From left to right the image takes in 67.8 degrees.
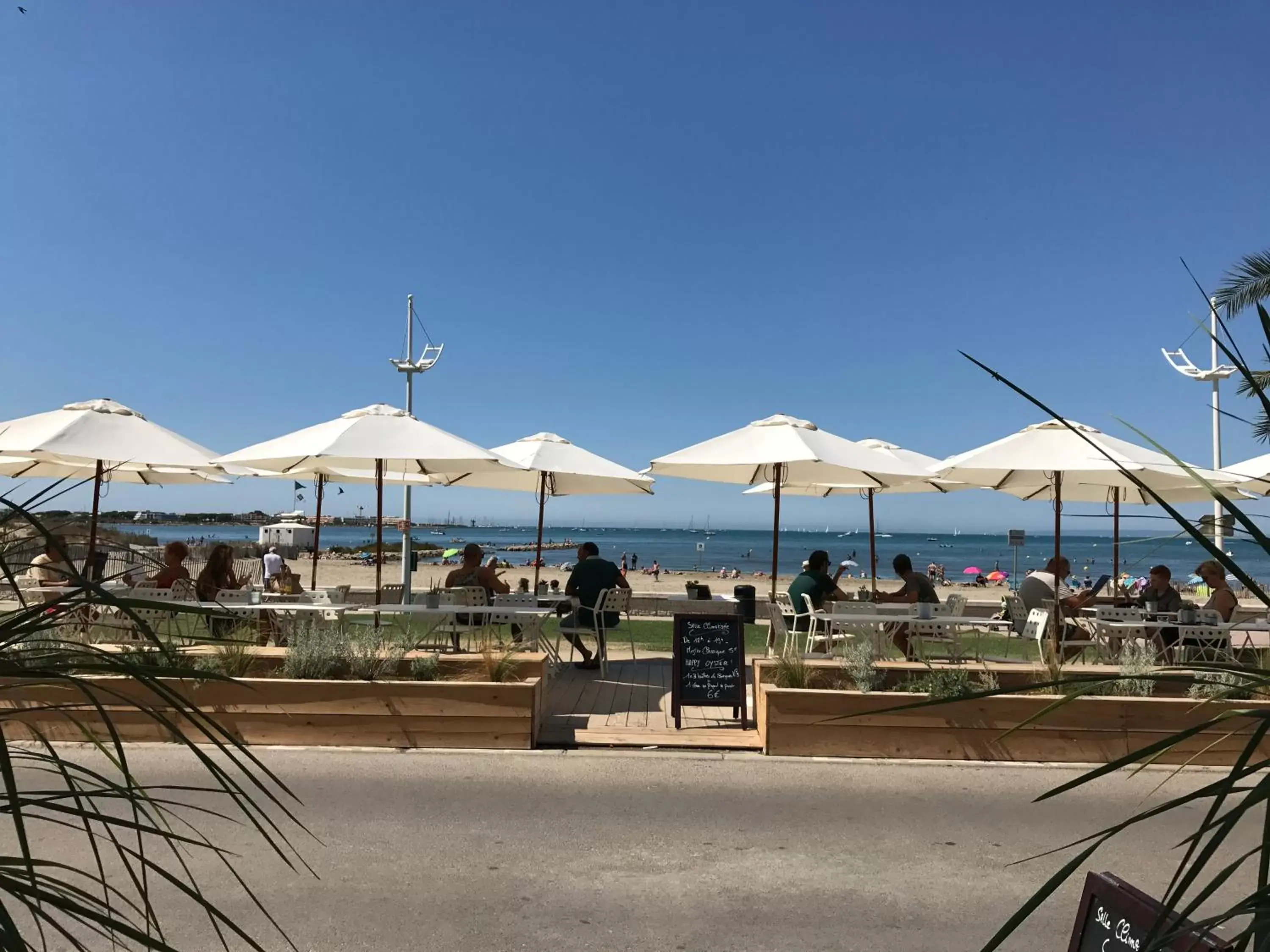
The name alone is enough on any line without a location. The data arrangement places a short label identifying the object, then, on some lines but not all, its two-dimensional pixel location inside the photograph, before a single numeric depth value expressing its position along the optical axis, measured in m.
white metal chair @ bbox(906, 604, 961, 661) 8.27
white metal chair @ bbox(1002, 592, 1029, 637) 9.89
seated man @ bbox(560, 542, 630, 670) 10.24
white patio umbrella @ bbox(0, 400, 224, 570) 8.77
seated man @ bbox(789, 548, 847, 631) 9.66
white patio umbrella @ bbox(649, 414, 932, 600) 9.38
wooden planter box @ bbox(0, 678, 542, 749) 6.75
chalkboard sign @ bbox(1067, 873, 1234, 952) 2.22
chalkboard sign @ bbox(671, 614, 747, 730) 7.64
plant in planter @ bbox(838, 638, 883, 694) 6.98
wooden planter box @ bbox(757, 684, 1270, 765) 6.59
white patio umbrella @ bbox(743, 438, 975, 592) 12.68
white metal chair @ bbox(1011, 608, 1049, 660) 8.90
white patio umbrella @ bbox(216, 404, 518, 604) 9.02
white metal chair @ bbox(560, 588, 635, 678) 9.98
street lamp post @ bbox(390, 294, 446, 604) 22.11
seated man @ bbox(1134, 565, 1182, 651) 9.83
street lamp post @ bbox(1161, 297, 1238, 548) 22.72
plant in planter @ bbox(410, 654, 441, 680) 7.08
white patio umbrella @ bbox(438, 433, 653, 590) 11.15
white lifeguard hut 41.47
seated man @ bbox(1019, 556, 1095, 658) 10.26
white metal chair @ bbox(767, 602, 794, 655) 8.34
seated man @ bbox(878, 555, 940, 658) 10.15
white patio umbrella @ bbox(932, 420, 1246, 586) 8.70
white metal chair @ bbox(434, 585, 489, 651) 9.01
